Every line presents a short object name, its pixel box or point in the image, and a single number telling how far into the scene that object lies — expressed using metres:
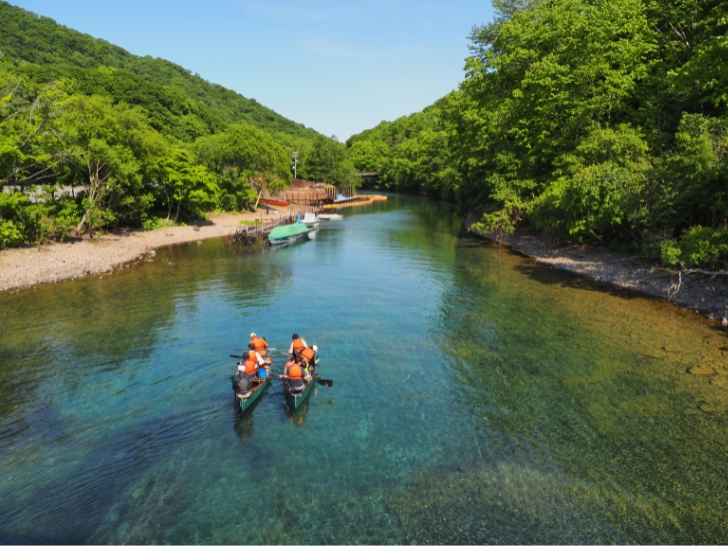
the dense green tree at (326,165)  106.00
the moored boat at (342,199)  95.53
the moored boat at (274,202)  79.60
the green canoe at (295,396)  14.59
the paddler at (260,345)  16.83
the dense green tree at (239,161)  61.22
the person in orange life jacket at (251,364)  15.11
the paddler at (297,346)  16.58
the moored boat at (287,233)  47.69
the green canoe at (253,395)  14.29
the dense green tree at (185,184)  48.00
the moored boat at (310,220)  61.21
